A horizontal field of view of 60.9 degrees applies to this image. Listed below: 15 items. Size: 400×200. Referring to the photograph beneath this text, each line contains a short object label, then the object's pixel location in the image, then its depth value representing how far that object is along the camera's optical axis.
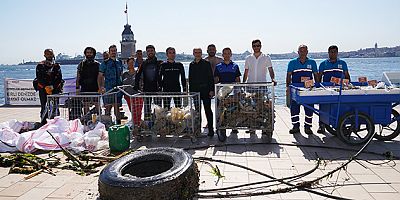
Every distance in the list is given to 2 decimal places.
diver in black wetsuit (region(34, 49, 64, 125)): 7.61
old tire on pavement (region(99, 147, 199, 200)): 3.38
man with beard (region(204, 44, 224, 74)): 7.24
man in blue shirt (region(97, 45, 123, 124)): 7.39
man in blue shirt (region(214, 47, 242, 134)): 6.68
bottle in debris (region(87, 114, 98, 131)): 6.62
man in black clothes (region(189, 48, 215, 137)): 6.38
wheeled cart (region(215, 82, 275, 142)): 6.04
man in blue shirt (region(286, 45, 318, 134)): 6.53
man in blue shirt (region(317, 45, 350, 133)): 6.38
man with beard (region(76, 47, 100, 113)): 7.35
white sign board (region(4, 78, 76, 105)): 12.16
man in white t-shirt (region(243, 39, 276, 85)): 6.67
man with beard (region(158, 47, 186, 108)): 6.57
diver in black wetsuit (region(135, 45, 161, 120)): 6.82
